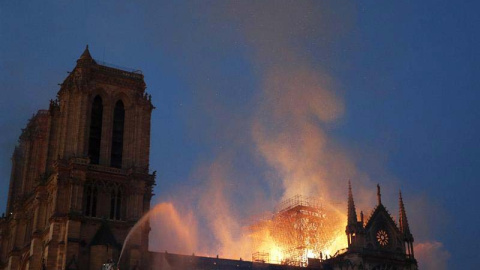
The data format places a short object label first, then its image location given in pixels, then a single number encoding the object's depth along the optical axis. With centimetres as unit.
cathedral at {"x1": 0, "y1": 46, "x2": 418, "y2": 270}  8681
